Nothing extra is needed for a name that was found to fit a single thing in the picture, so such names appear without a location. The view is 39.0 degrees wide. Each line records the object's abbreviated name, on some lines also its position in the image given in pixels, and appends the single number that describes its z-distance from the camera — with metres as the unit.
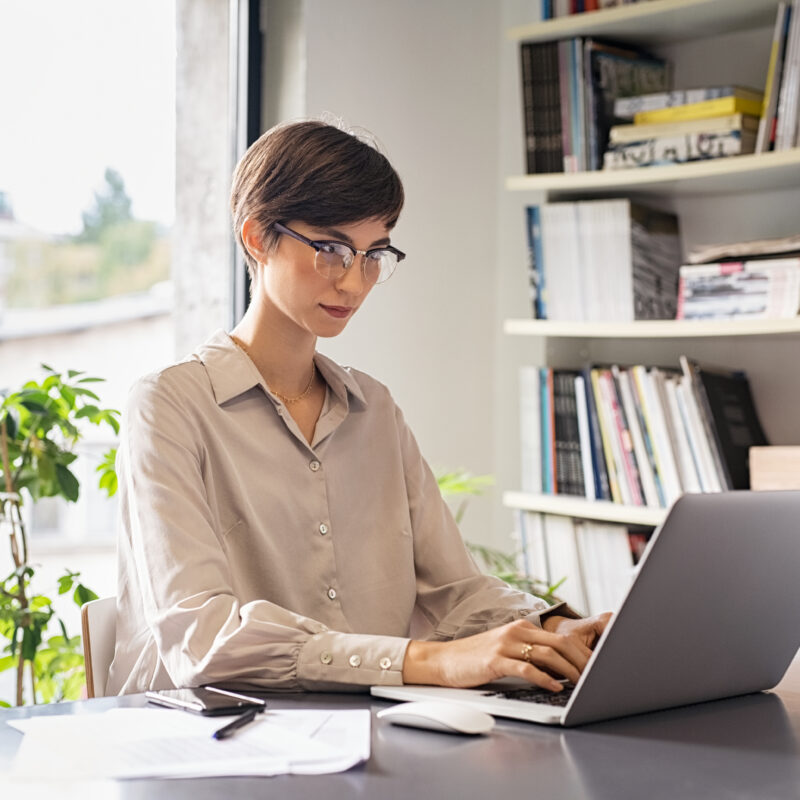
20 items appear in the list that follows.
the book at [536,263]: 2.75
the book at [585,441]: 2.66
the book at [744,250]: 2.38
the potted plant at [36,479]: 2.01
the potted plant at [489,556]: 2.50
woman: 1.19
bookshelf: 2.50
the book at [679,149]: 2.45
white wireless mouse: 0.97
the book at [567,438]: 2.70
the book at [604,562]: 2.64
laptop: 0.97
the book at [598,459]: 2.64
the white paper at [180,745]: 0.87
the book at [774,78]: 2.39
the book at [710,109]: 2.44
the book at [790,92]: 2.36
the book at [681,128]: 2.44
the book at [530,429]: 2.76
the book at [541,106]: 2.72
